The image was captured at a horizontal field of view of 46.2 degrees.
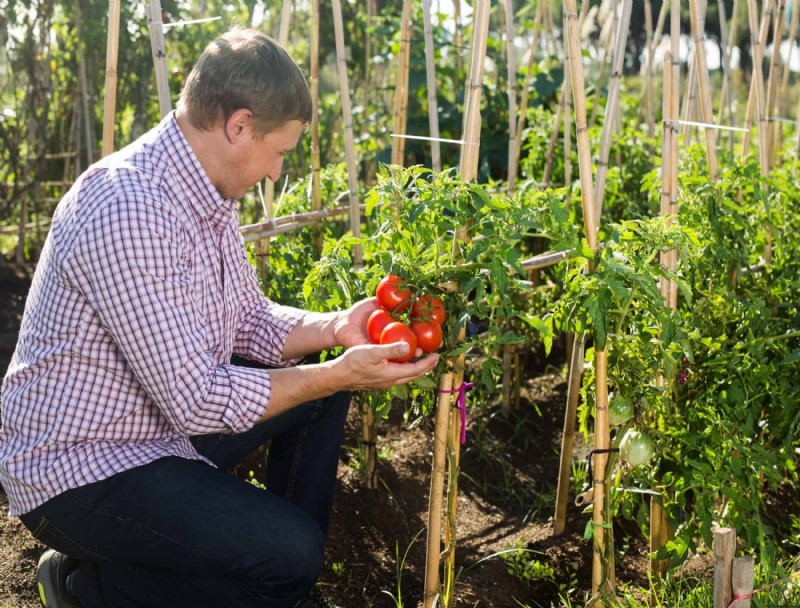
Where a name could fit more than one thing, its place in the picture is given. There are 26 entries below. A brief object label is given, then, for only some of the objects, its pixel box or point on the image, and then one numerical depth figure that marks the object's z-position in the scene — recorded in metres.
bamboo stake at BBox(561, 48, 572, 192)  2.90
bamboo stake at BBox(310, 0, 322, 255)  2.65
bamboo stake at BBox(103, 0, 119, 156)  2.29
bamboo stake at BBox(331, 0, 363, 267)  2.53
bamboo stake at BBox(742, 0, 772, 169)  2.89
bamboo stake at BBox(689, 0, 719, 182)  2.43
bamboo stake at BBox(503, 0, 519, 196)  2.83
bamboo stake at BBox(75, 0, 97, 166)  3.92
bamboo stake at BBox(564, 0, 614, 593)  1.90
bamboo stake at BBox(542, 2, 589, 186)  3.16
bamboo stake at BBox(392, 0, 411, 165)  2.60
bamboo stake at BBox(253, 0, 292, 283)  2.49
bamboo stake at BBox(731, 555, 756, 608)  1.65
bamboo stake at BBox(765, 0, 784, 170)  3.19
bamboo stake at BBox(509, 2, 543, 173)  2.97
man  1.69
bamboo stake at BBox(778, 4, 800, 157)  3.61
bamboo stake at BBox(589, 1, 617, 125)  3.40
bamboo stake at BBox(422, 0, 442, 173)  2.42
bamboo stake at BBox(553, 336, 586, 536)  2.30
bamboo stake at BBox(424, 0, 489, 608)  1.87
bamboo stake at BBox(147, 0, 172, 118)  2.29
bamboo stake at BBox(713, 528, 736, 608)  1.66
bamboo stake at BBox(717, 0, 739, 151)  3.44
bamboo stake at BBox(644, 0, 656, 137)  3.71
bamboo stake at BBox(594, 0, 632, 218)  2.18
